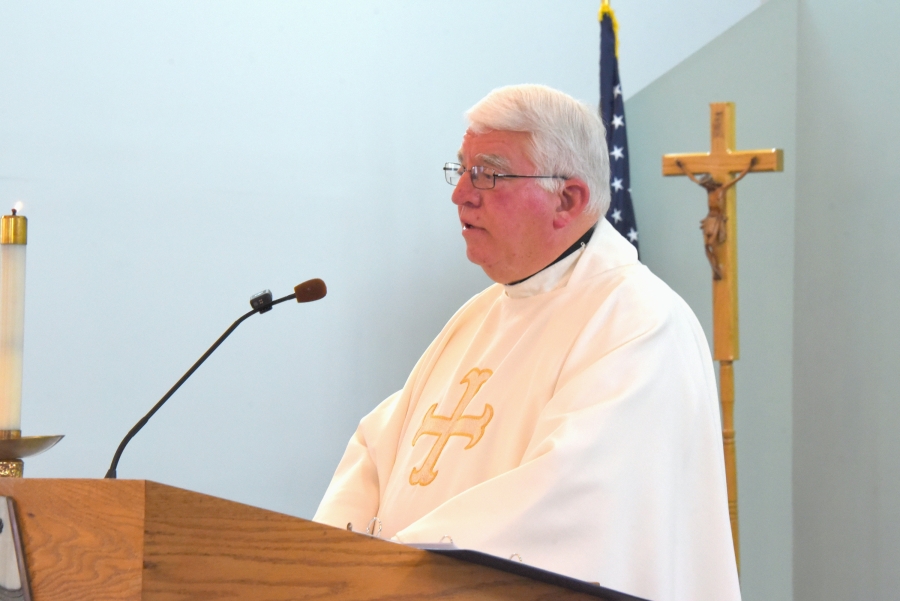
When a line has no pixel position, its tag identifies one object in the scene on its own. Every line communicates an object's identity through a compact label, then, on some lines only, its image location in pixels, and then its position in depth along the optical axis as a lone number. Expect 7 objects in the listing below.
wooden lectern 2.56
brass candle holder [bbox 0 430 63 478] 3.75
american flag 5.28
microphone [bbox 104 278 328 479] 3.93
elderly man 3.88
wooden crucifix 4.81
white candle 3.82
